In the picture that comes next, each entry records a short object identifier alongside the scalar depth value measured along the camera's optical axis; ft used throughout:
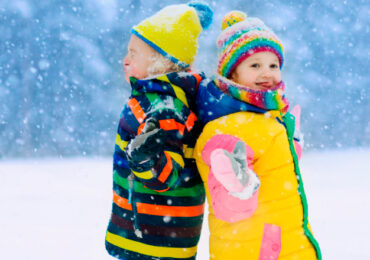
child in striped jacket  10.25
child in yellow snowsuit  10.15
